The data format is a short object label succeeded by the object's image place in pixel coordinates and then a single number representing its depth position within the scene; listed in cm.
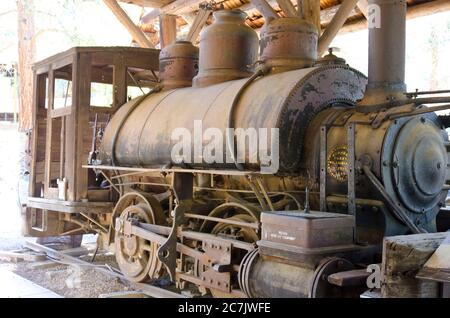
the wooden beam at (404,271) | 300
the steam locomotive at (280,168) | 379
